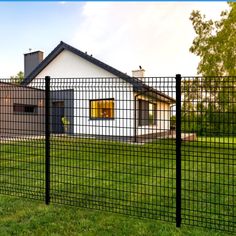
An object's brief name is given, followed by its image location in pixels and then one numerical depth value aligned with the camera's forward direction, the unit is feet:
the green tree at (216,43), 40.34
